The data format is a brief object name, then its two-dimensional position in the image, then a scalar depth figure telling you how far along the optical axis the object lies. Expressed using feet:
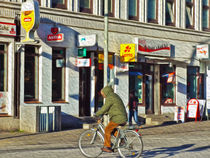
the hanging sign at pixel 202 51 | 96.36
